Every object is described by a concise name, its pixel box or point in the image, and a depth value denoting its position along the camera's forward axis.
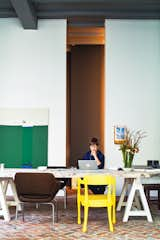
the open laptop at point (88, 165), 5.96
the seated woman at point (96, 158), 6.88
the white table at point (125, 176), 5.36
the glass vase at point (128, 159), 5.88
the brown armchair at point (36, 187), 5.14
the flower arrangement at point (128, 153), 5.88
